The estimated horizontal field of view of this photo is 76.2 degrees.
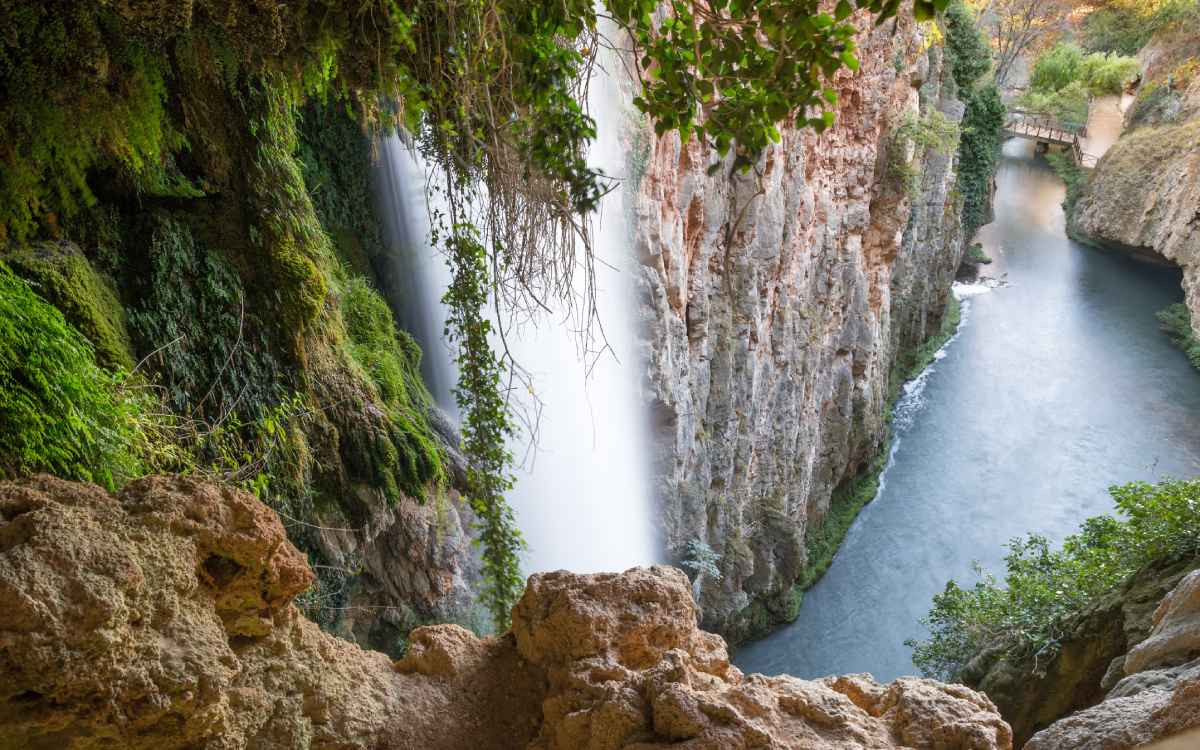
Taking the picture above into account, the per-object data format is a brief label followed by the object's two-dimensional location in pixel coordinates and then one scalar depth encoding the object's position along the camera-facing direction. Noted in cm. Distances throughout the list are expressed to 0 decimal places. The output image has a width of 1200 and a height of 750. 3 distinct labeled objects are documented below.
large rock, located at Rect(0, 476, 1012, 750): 221
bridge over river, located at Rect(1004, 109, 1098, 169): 2909
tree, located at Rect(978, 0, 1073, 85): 3073
